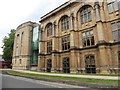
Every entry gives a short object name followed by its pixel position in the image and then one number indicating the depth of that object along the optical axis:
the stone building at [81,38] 12.67
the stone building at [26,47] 24.39
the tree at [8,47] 32.73
